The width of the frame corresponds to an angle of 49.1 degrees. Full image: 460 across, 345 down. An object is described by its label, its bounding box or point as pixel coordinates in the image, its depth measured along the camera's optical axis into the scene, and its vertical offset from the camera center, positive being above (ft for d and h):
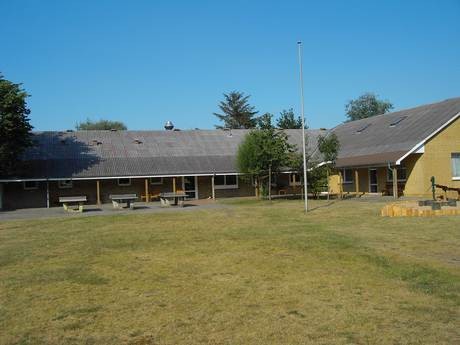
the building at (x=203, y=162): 94.94 +4.85
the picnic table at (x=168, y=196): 93.15 -2.01
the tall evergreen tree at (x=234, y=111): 268.62 +39.42
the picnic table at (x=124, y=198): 92.29 -2.34
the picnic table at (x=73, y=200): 89.51 -2.50
